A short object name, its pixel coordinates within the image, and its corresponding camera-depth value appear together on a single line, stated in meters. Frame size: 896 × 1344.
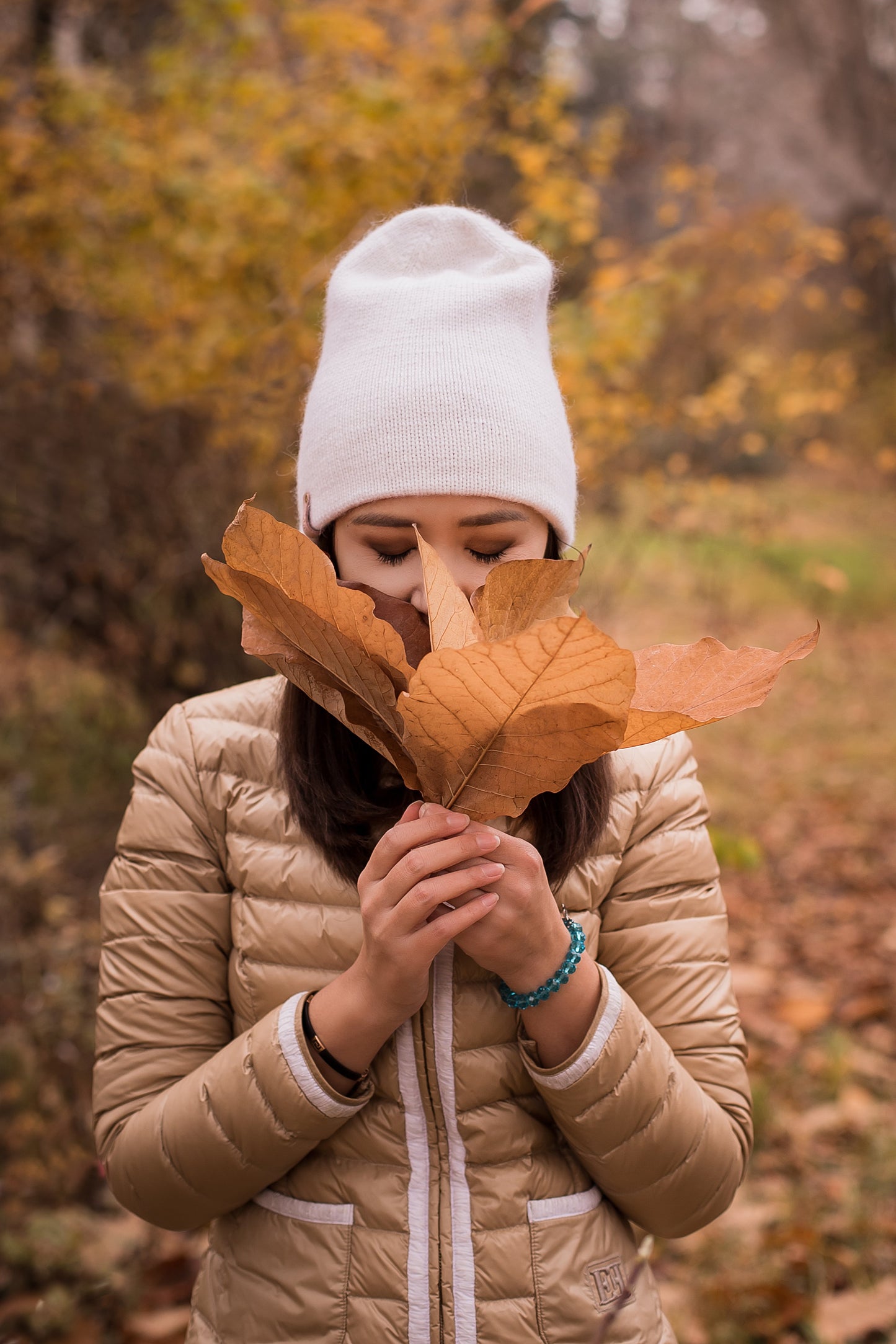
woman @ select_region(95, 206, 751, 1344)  1.24
